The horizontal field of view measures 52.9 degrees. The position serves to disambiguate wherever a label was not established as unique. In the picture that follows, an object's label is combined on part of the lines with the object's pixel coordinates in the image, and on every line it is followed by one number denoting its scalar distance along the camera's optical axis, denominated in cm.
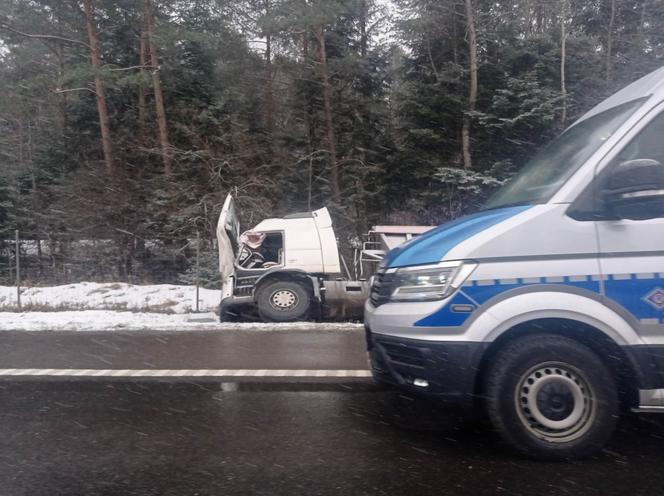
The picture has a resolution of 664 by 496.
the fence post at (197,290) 1373
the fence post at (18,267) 1335
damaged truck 1190
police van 420
